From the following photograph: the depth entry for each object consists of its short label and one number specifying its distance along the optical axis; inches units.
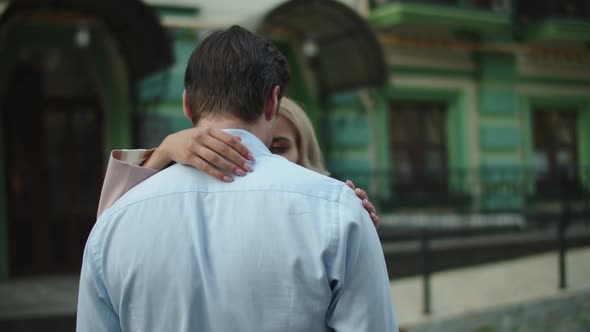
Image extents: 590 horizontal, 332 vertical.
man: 55.4
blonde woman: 58.8
